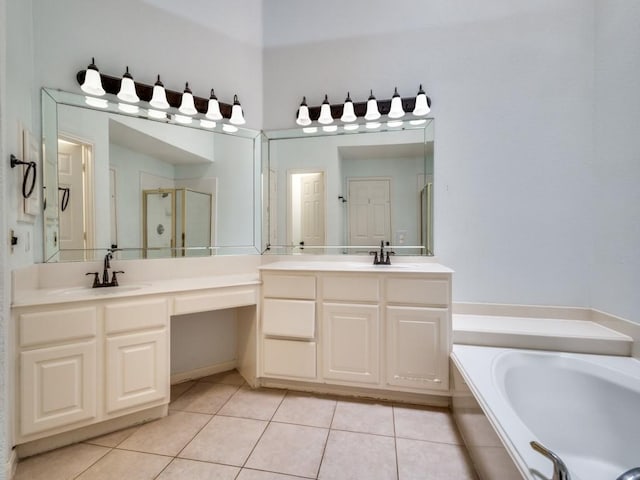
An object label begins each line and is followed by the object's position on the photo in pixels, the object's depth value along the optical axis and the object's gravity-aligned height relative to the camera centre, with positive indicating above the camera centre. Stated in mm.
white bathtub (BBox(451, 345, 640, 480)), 1195 -791
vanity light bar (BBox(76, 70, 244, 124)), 1852 +1041
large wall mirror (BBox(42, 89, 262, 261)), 1754 +373
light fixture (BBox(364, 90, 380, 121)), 2227 +1024
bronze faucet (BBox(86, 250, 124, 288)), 1754 -268
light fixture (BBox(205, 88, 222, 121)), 2225 +1023
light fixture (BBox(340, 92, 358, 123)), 2256 +1013
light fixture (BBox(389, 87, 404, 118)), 2170 +1010
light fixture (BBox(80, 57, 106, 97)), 1792 +1006
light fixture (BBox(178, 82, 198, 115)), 2115 +1021
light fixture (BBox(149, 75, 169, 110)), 2016 +1016
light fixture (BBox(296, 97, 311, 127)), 2354 +1032
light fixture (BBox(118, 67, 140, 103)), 1896 +1009
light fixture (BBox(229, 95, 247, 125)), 2314 +1019
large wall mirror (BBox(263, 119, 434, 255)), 2227 +390
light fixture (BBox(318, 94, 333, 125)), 2312 +1032
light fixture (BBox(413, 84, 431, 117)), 2133 +1018
